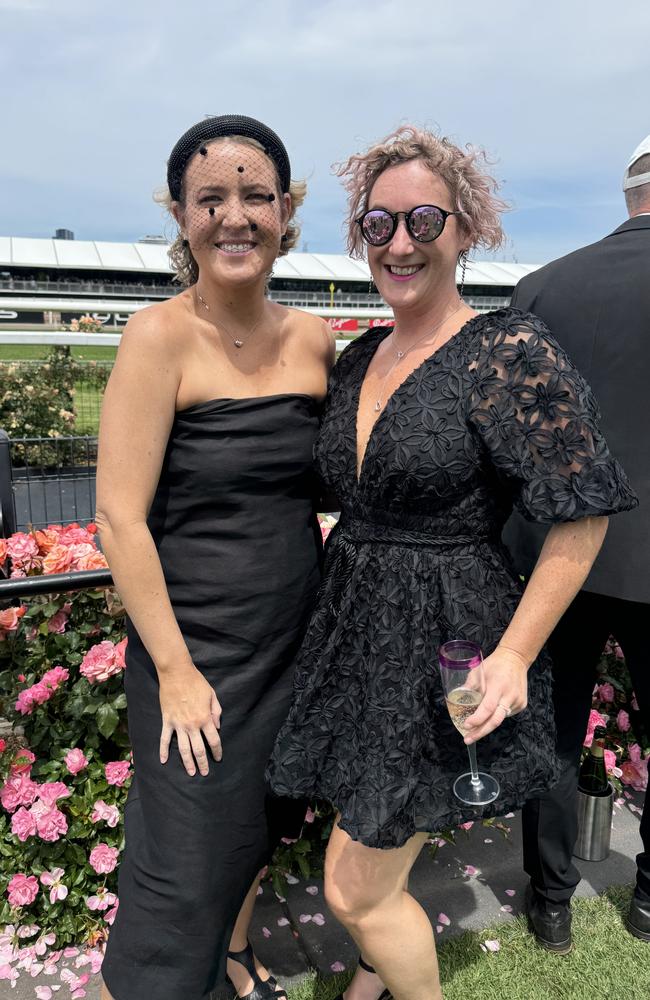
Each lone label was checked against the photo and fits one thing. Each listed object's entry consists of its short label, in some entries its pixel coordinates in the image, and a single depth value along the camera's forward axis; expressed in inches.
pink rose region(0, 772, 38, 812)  95.0
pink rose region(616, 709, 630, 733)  135.5
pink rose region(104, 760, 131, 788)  97.8
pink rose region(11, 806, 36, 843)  93.0
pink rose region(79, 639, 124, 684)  99.7
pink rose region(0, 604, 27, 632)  100.3
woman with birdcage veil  68.8
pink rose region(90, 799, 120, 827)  96.7
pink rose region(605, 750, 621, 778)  120.7
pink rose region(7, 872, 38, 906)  93.9
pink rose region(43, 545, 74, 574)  106.5
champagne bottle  117.9
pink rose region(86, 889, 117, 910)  96.1
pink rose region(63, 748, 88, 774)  98.0
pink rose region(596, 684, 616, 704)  136.8
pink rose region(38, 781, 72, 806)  95.4
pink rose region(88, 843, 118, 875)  95.5
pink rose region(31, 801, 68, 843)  94.0
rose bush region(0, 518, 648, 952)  95.7
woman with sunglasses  64.6
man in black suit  84.1
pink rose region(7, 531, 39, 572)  108.9
